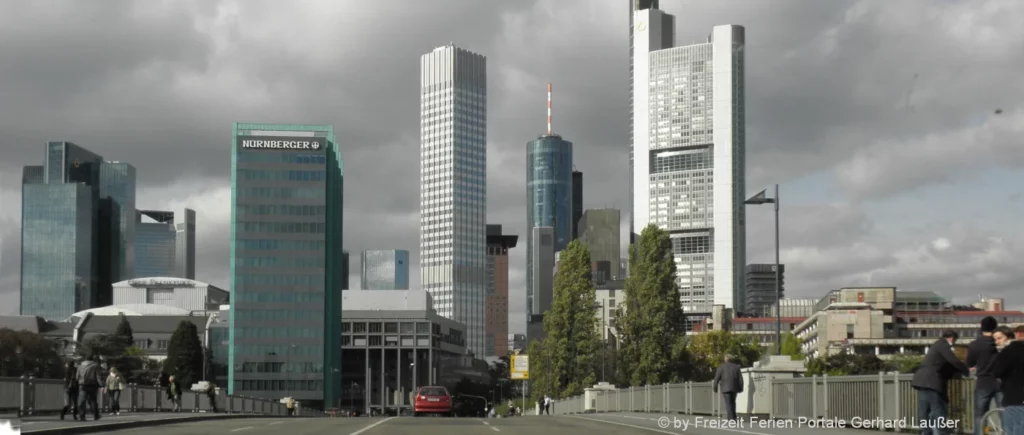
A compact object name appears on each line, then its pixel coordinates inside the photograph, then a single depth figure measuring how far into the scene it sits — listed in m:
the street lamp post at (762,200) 45.34
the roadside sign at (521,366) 124.44
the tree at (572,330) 91.19
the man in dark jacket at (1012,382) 16.14
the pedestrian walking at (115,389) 40.38
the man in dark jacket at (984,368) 18.28
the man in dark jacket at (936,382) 19.34
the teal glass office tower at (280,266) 188.25
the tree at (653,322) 73.12
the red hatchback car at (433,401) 55.91
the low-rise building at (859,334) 184.38
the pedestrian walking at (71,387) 33.72
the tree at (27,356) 135.50
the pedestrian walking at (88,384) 33.12
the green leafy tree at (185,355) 163.38
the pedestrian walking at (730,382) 29.91
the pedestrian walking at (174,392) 48.41
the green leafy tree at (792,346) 137.38
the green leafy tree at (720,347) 149.25
